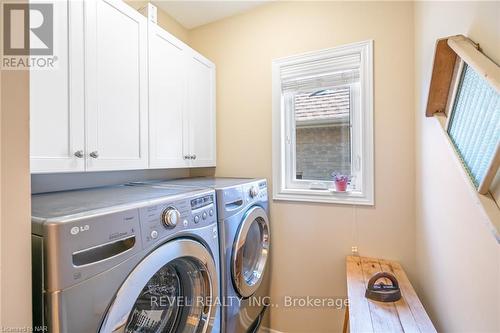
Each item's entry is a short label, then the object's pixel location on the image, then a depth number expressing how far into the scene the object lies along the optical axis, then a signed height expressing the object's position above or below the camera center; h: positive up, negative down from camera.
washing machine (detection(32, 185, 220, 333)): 0.62 -0.29
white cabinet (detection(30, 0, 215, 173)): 1.03 +0.36
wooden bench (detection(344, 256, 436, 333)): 1.01 -0.67
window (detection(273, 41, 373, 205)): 1.68 +0.31
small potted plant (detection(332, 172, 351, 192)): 1.74 -0.12
